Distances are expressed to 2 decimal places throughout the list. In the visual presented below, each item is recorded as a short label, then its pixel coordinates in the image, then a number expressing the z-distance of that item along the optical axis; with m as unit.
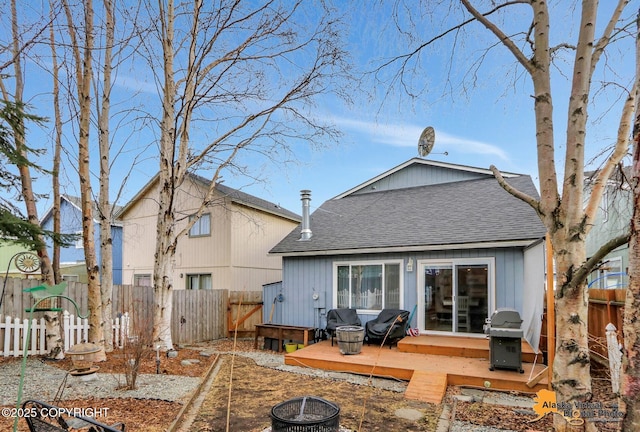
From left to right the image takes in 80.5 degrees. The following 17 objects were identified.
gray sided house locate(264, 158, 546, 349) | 7.85
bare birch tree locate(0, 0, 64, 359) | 6.85
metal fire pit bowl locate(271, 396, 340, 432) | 2.88
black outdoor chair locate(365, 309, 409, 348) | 8.11
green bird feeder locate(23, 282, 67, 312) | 2.79
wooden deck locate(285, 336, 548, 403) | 5.70
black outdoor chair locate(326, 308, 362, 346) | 8.99
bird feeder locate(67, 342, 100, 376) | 3.21
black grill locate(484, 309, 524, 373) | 5.93
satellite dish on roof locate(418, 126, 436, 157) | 12.73
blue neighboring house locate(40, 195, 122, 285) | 17.39
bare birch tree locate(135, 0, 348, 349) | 8.20
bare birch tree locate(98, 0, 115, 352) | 7.47
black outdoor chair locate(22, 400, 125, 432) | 2.35
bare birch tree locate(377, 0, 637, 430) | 2.45
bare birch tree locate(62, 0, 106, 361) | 6.95
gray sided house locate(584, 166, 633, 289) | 9.57
